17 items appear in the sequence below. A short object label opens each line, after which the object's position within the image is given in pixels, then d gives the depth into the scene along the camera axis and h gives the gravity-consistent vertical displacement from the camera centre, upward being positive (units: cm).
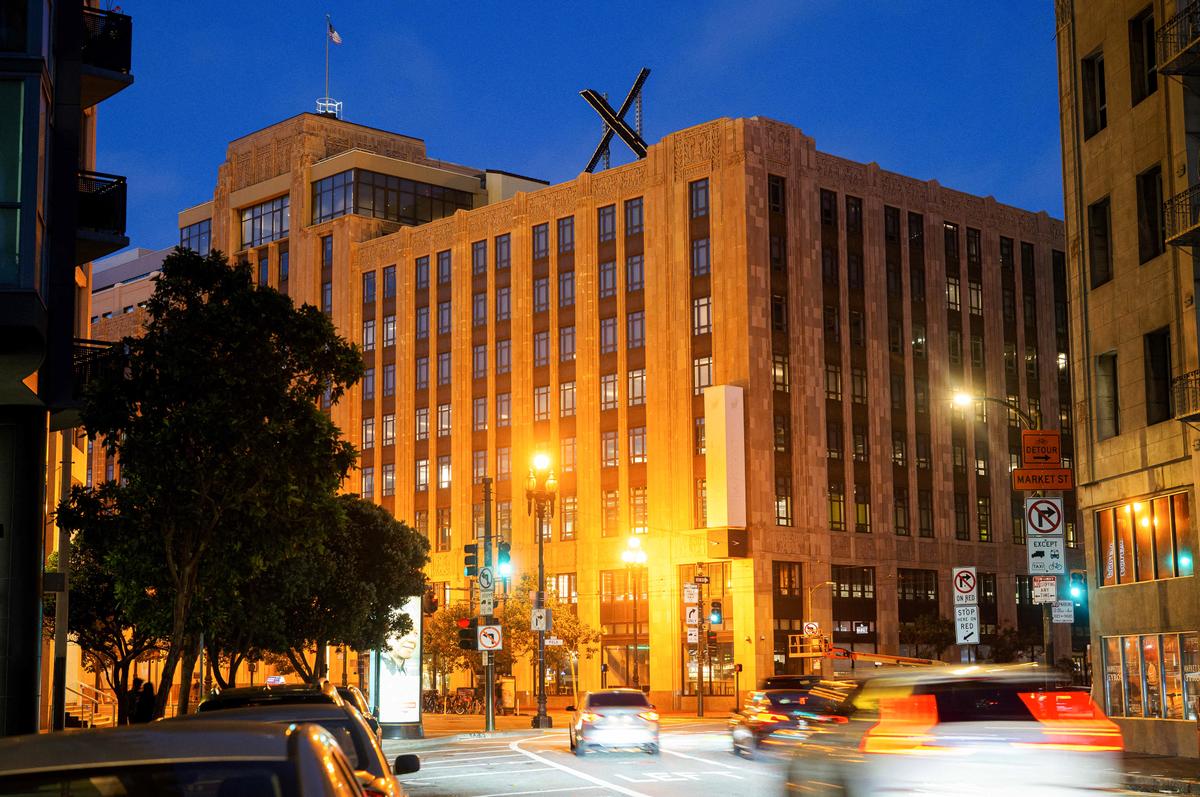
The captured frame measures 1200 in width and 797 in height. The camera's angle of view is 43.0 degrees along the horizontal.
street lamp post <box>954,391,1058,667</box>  2978 -114
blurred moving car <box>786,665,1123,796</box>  1291 -137
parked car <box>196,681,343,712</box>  1359 -94
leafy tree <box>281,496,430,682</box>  4612 +5
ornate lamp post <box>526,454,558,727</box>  5325 +266
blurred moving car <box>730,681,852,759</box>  3350 -301
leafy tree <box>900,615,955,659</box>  8056 -280
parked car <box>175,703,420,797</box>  1118 -101
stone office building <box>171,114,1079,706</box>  7781 +1146
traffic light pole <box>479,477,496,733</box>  5103 -302
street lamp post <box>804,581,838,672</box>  7731 -94
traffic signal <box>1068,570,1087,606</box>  3769 -21
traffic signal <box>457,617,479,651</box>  4769 -153
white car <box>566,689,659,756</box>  3475 -317
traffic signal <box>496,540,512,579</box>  4991 +100
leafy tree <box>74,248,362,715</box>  2688 +289
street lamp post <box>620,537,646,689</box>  7600 +131
